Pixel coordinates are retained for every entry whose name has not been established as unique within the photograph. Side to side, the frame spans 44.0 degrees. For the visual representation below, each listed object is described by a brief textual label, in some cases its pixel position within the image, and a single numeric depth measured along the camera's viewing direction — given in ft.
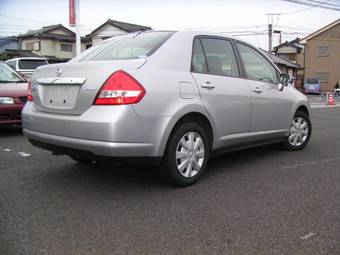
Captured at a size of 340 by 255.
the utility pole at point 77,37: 49.61
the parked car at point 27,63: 52.80
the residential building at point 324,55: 164.96
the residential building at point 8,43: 162.40
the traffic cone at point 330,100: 63.00
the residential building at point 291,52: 204.33
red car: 24.11
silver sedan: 12.14
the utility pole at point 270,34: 130.11
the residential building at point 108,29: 151.02
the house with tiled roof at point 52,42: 144.77
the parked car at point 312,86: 146.41
